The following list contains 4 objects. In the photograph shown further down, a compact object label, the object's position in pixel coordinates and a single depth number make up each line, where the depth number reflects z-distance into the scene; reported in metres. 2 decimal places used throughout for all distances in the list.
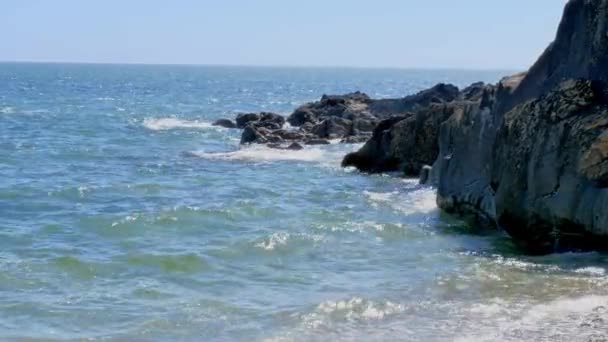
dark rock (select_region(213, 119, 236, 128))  53.78
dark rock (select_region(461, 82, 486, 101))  51.04
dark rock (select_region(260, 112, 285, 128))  49.60
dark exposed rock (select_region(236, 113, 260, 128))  52.89
